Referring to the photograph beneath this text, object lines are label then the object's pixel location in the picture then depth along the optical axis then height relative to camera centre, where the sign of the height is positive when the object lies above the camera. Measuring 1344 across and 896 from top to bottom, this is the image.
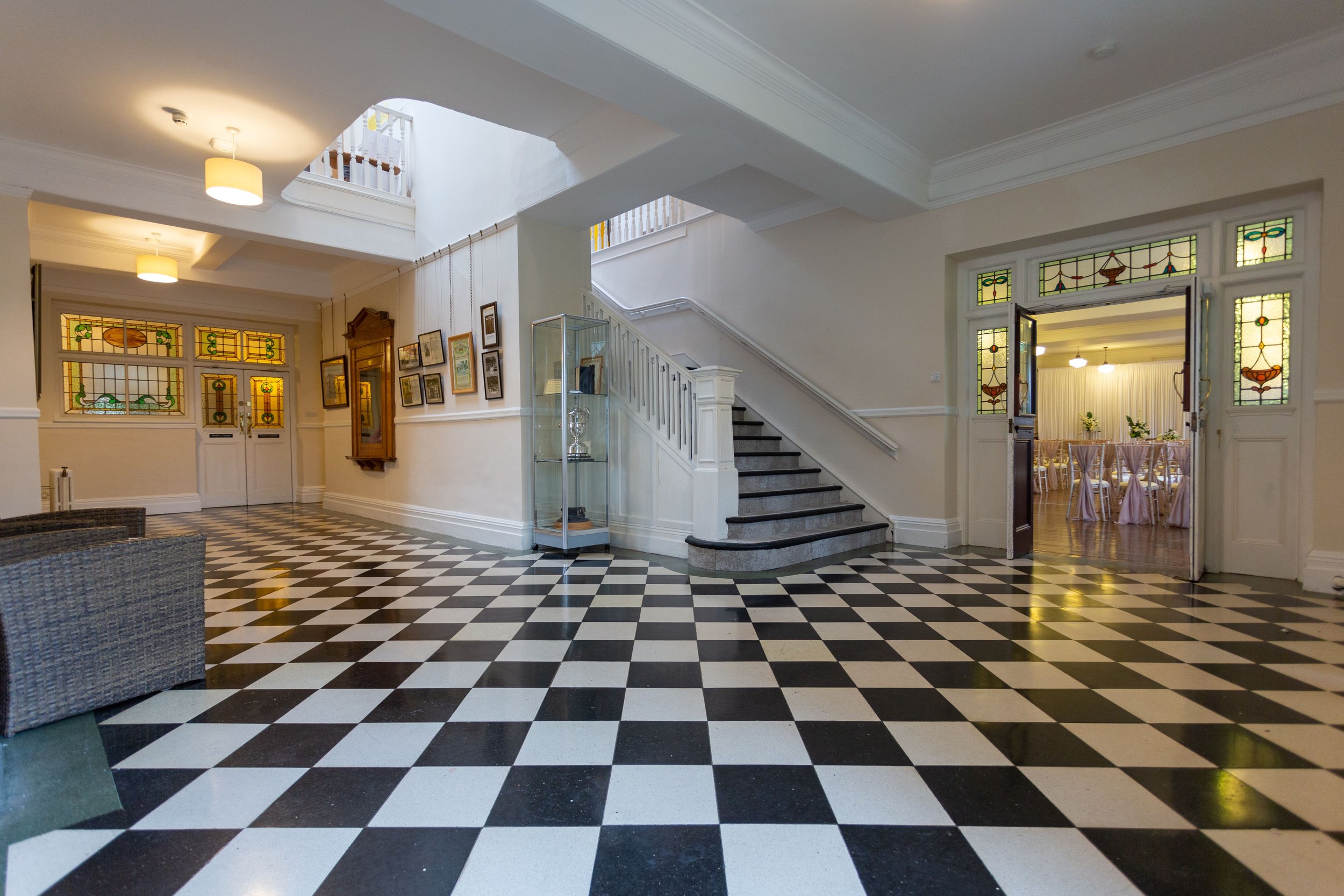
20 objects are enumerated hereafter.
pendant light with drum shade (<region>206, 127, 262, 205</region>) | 4.02 +1.69
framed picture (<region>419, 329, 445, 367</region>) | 6.19 +0.89
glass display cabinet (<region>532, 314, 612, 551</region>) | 5.06 +0.04
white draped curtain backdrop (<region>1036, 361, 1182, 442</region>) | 12.56 +0.59
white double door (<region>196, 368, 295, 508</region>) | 8.47 +0.00
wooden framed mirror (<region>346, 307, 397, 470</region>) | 7.05 +0.56
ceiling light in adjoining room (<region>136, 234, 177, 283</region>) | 6.12 +1.71
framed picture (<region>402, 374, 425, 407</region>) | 6.57 +0.48
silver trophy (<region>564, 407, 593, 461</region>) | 5.12 -0.02
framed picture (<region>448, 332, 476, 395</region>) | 5.77 +0.69
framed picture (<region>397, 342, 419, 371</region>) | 6.56 +0.85
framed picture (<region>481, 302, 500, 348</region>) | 5.45 +0.97
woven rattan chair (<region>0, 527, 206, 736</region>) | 2.04 -0.64
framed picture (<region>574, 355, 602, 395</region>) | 5.14 +0.47
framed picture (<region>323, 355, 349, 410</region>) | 8.12 +0.72
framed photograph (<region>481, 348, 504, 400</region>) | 5.45 +0.55
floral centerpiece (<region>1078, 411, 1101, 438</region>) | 12.66 +0.07
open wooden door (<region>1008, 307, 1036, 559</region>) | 4.74 -0.05
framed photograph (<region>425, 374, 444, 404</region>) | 6.25 +0.48
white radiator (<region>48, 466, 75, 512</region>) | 5.74 -0.44
